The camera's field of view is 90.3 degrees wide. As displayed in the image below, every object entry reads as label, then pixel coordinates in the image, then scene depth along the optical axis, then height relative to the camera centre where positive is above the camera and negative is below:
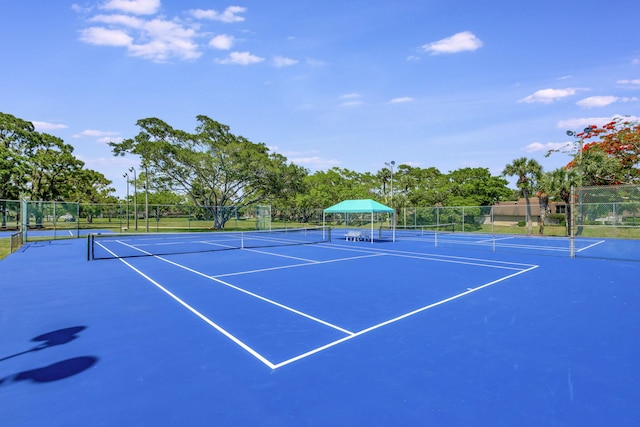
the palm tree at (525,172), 31.05 +3.58
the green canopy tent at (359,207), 23.31 +0.31
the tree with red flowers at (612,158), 27.72 +4.38
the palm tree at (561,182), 28.19 +2.33
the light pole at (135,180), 36.86 +4.23
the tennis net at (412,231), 30.92 -2.32
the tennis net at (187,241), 17.89 -2.07
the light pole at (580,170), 23.42 +3.15
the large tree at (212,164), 35.75 +5.69
